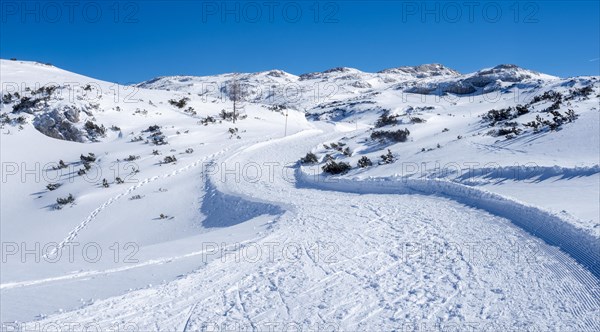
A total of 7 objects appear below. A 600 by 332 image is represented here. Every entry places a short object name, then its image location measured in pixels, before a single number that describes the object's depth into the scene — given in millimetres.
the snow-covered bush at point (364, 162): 19000
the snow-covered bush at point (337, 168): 18641
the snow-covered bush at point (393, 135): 23977
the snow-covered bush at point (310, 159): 21297
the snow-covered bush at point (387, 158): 19031
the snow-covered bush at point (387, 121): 31109
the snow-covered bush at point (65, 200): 17469
